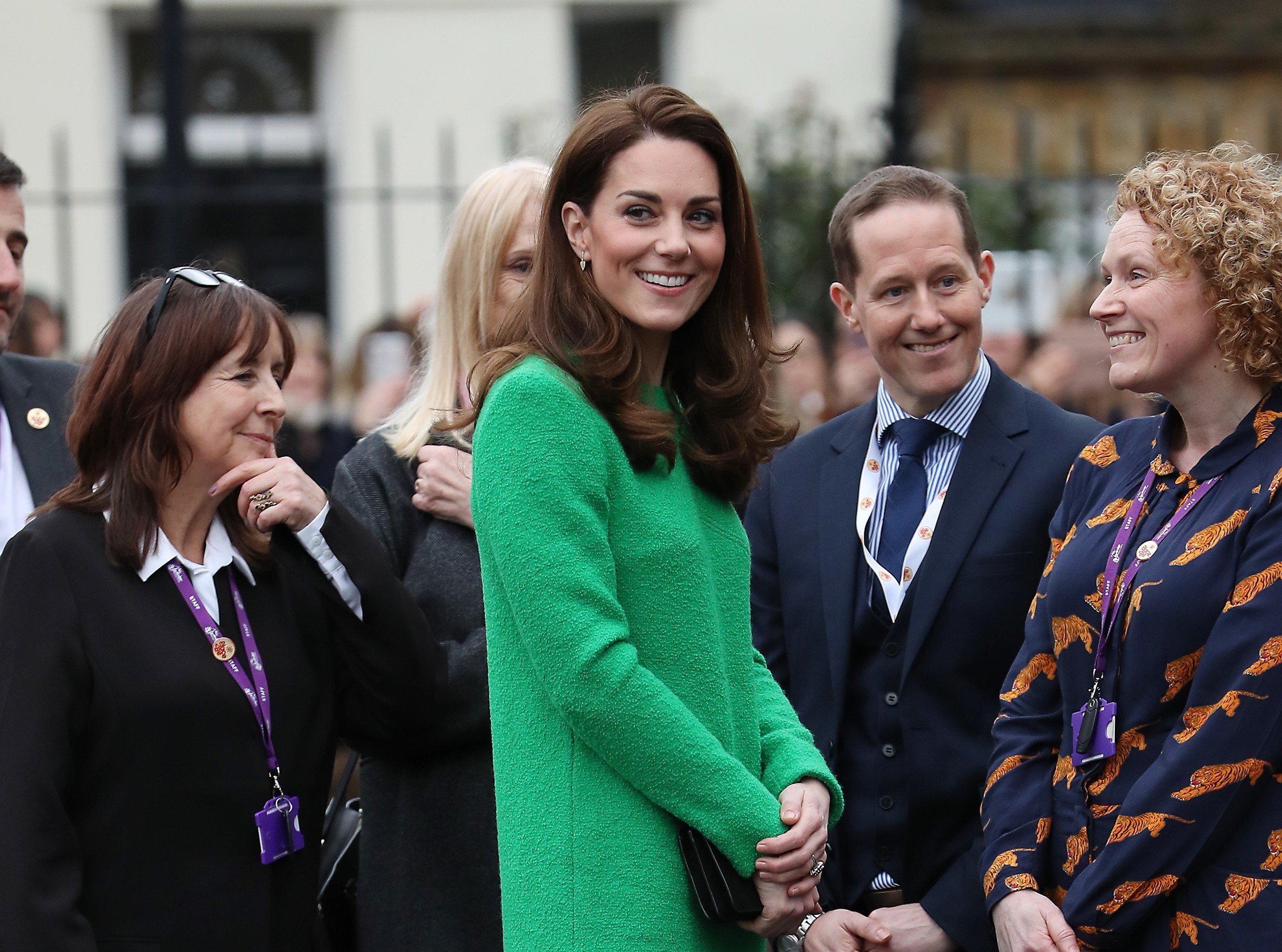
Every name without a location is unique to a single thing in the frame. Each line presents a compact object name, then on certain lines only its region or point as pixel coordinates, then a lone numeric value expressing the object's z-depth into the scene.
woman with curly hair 4.70
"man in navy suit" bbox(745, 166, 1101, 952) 5.86
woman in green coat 4.39
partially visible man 6.59
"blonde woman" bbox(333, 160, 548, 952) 5.93
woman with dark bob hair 4.82
